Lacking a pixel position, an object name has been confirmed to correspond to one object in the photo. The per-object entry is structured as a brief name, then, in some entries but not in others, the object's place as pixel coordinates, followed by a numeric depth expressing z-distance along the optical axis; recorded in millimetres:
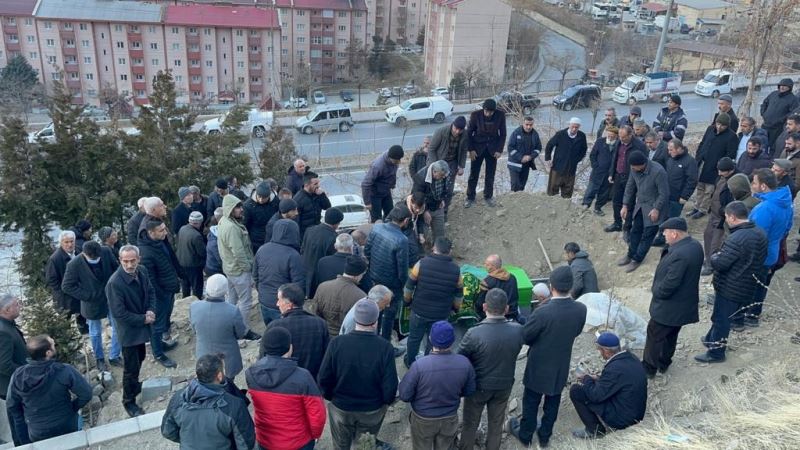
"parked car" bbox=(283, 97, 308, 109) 49559
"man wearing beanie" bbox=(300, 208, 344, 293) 7156
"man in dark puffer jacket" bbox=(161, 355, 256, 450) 4309
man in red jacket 4516
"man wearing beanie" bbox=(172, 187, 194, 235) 8766
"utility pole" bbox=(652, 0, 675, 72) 23078
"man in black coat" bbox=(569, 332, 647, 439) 5141
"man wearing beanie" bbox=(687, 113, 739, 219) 9266
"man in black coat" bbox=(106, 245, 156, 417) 6102
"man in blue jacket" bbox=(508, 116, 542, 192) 10328
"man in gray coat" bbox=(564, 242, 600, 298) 7605
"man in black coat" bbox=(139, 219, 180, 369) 6883
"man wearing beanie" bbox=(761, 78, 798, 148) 10570
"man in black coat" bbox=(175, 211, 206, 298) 8109
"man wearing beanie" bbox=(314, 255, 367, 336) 5840
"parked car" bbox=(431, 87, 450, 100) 47369
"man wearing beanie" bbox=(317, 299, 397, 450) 4855
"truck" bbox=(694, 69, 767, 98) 42344
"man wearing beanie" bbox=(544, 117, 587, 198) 10164
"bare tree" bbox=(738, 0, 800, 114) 16562
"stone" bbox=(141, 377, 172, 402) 6891
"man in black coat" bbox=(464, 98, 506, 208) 9898
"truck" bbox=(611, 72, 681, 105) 41219
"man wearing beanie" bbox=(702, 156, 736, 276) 7824
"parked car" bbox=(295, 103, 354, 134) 39094
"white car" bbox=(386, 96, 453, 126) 40156
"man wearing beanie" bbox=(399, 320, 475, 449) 4816
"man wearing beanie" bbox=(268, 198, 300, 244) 7296
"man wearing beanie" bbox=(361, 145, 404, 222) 9031
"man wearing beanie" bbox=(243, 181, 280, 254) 8336
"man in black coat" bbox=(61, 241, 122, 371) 6864
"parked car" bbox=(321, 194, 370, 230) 21750
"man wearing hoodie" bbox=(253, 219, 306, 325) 6598
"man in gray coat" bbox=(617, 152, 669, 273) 8242
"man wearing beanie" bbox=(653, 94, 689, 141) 10305
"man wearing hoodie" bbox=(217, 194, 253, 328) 7465
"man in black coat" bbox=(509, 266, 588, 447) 5262
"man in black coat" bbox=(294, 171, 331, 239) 8531
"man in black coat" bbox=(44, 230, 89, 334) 7324
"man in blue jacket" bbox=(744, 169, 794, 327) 6551
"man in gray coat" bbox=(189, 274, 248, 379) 5710
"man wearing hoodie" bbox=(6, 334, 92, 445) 5168
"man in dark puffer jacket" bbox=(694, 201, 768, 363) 5871
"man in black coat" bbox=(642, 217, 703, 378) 5711
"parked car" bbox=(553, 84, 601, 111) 40125
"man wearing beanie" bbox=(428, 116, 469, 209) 9328
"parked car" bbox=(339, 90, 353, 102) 54750
